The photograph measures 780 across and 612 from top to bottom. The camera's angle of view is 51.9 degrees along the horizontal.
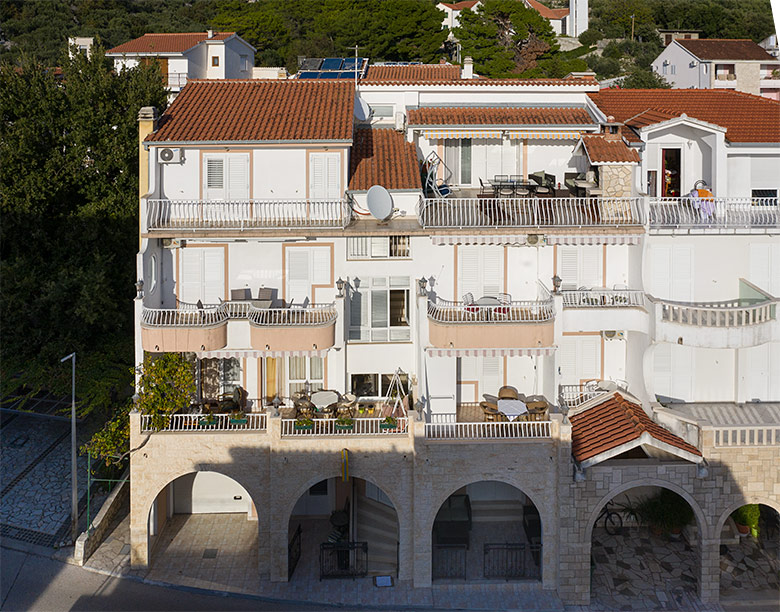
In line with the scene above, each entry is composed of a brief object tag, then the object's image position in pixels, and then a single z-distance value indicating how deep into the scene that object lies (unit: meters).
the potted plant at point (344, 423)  23.97
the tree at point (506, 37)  76.25
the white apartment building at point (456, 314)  23.81
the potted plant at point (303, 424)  24.03
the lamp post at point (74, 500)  25.42
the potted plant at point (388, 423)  24.11
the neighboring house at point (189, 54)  61.69
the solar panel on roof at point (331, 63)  38.26
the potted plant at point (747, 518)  26.27
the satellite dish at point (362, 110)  29.62
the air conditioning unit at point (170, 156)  26.14
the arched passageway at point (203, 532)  25.14
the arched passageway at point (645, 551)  24.06
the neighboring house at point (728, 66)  74.56
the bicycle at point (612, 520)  27.78
